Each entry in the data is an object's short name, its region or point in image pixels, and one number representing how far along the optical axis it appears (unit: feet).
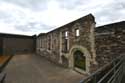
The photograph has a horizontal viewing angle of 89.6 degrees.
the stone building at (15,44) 37.70
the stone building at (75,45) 13.85
